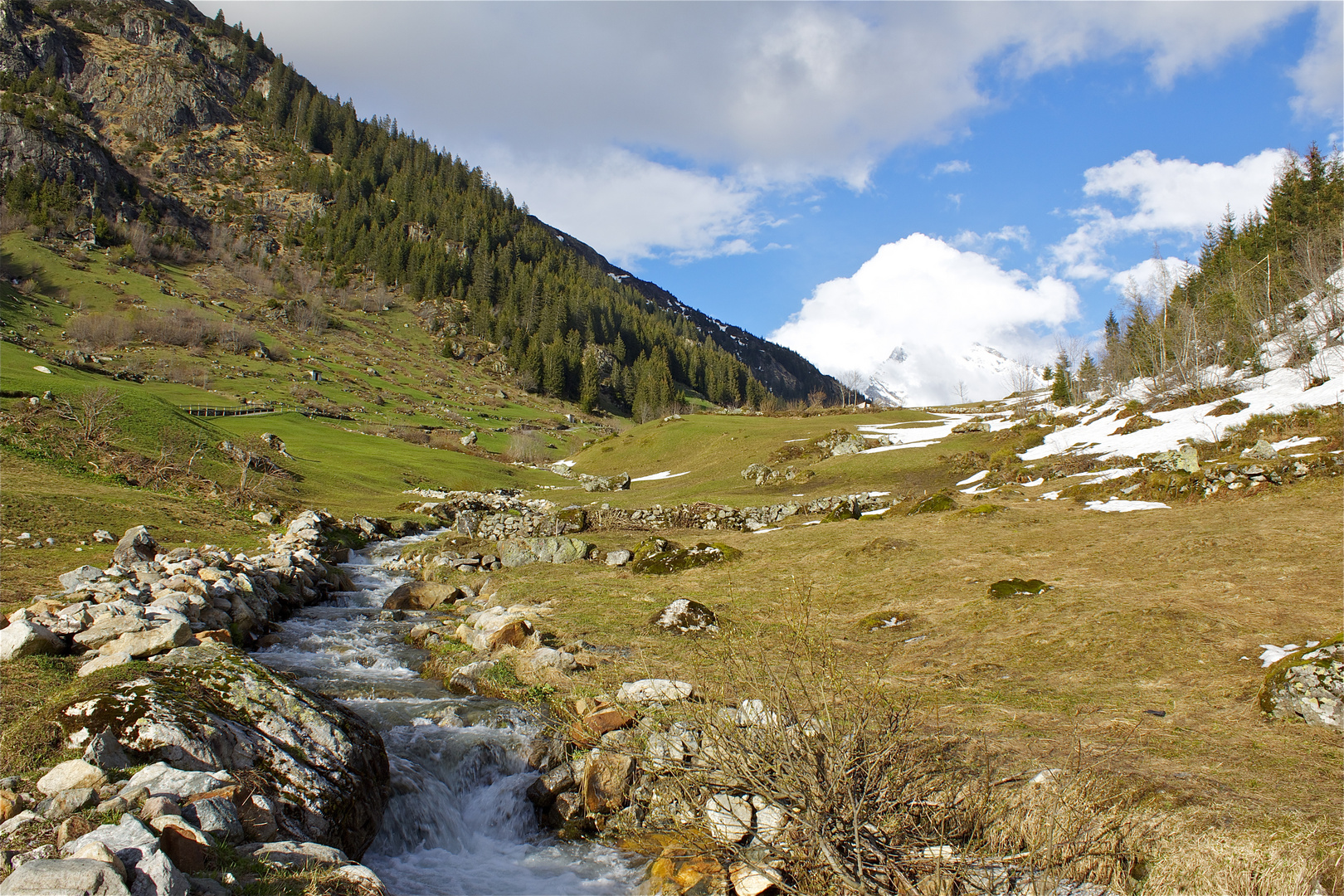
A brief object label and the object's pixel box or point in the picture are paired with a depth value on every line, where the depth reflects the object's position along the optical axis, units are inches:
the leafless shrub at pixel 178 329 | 3922.2
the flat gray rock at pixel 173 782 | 223.1
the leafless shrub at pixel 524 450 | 3051.2
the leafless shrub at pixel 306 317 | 5344.5
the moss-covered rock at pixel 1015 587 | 612.4
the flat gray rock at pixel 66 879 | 155.6
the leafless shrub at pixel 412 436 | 2960.1
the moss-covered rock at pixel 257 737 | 259.0
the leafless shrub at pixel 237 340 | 4153.5
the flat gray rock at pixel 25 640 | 345.7
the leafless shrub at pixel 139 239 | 5669.3
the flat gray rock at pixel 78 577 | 498.3
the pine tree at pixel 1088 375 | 4092.0
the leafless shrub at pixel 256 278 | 6102.4
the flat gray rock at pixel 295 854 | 216.2
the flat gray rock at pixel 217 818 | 218.3
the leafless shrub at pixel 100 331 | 3599.9
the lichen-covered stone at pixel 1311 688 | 339.3
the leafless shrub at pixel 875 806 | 215.0
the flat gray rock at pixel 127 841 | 176.7
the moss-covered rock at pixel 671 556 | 861.8
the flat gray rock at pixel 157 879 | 170.7
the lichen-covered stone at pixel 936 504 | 1071.0
